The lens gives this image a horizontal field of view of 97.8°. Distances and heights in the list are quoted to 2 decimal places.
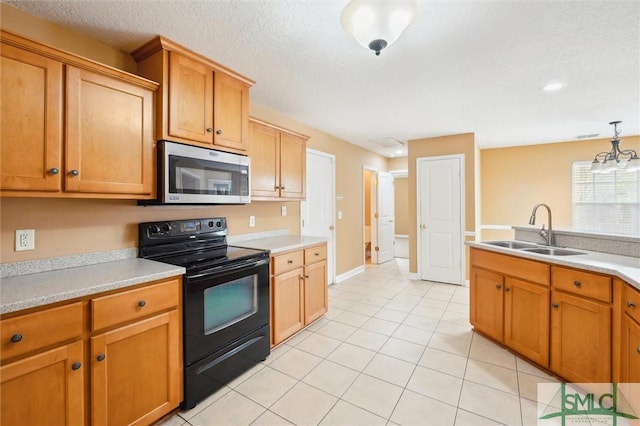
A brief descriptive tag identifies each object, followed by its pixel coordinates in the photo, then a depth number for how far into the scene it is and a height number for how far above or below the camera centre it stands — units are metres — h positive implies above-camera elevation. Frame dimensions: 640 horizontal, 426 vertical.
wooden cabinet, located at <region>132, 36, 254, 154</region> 1.93 +0.89
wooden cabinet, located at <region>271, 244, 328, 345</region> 2.48 -0.76
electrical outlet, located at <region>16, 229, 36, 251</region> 1.58 -0.15
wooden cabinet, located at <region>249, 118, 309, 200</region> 2.79 +0.55
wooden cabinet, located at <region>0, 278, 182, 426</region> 1.16 -0.71
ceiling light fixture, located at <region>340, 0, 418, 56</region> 1.37 +0.98
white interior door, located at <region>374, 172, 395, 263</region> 5.99 -0.09
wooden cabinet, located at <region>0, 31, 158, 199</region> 1.38 +0.49
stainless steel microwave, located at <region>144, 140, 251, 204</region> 1.93 +0.29
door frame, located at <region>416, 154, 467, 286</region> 4.39 +0.08
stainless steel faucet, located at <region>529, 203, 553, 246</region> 2.63 -0.20
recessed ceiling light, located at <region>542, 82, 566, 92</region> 2.68 +1.23
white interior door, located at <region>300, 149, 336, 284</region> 3.99 +0.17
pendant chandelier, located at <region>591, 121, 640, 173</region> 3.81 +0.68
